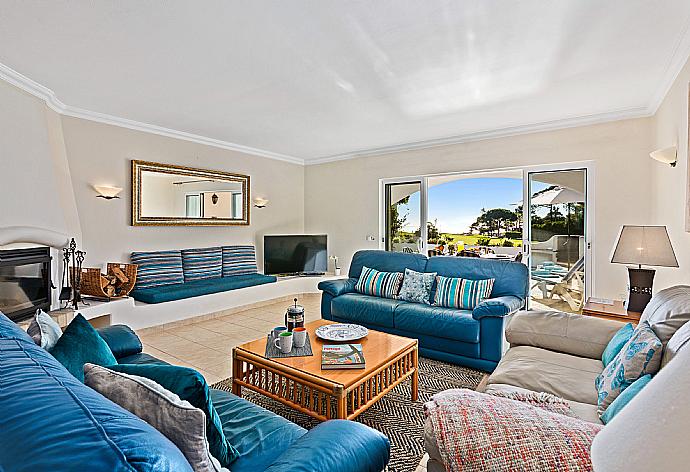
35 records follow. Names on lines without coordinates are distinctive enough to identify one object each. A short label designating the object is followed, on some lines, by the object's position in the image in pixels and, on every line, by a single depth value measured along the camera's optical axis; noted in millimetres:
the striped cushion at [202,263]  5355
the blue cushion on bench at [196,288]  4509
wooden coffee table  2146
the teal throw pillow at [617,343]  1888
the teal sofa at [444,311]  3217
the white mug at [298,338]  2617
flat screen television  6477
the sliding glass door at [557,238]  4691
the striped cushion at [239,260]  5883
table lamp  2771
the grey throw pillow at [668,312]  1605
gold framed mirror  4973
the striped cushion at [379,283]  4145
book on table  2311
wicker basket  4113
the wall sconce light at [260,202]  6457
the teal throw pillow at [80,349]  1457
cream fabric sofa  1596
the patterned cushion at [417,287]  3920
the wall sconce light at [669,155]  3038
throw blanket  1036
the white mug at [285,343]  2547
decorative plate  2844
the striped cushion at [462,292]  3599
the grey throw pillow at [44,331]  1549
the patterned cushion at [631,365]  1476
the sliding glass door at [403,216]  6191
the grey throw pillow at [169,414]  914
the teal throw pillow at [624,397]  1321
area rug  2135
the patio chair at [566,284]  4758
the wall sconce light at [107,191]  4492
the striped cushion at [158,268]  4801
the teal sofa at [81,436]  585
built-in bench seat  4723
